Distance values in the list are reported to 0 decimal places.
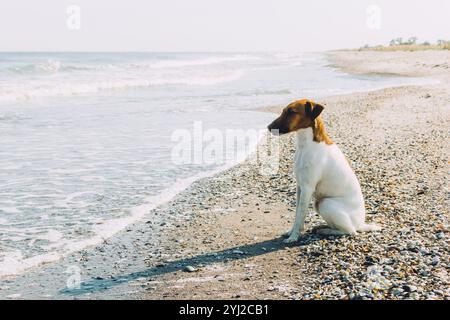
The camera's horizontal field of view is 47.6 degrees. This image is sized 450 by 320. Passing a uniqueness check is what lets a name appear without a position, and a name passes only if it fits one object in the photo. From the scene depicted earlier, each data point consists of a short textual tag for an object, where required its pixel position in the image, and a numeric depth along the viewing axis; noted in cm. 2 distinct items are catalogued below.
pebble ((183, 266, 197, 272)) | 503
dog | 539
